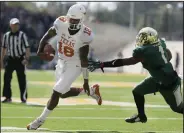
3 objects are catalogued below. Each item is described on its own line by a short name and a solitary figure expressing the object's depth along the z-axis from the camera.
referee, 26.95
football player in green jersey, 15.76
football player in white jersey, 17.11
